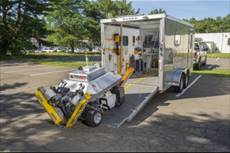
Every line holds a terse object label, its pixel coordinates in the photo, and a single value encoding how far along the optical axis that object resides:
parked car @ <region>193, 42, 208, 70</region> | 14.45
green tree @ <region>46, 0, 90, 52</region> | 32.53
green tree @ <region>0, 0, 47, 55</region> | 24.30
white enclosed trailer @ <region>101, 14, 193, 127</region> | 6.08
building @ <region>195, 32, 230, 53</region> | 36.35
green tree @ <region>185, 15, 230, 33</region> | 57.11
